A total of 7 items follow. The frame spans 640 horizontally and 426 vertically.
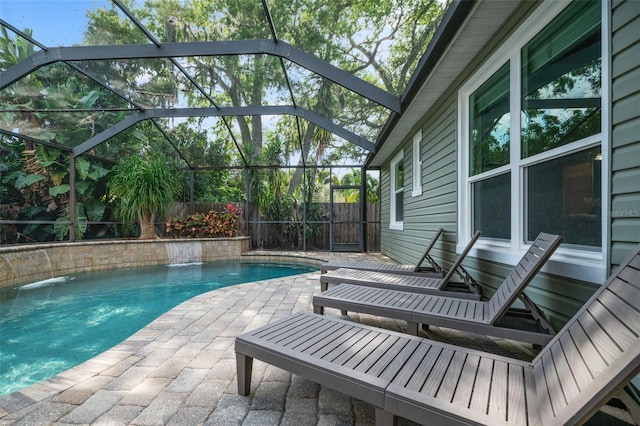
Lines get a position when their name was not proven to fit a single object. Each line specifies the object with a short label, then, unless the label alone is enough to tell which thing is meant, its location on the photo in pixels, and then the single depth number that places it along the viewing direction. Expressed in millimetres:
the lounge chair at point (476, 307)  1902
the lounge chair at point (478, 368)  997
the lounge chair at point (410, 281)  3020
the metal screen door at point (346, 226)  10594
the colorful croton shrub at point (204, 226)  9602
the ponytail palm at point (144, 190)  8562
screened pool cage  5434
